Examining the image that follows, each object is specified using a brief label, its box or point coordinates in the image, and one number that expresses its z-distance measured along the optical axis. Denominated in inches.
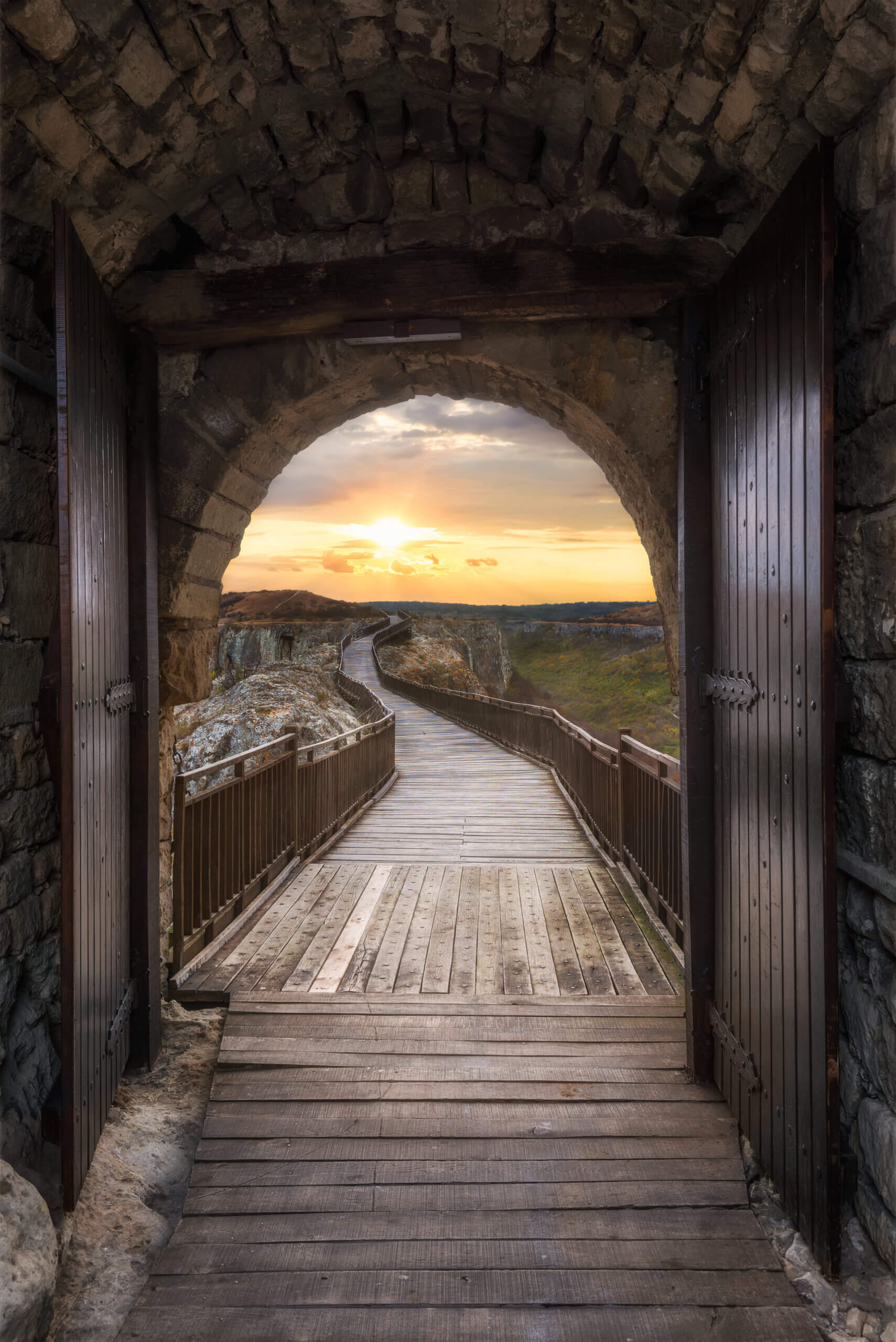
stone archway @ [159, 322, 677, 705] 129.4
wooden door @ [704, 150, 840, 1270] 84.4
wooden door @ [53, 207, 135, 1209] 91.7
